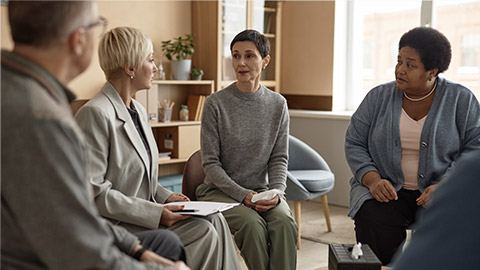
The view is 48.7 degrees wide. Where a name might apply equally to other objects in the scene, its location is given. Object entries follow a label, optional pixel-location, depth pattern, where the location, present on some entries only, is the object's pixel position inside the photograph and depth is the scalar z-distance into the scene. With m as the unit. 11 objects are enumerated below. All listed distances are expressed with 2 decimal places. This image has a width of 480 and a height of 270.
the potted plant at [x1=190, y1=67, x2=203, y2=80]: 4.62
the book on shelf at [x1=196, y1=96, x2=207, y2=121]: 4.64
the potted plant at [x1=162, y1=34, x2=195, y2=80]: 4.50
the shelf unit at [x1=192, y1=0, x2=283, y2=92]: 4.67
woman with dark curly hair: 2.54
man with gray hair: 0.92
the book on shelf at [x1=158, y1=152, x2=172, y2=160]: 4.32
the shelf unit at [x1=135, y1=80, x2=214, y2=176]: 4.32
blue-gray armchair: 3.40
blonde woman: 1.89
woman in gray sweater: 2.49
